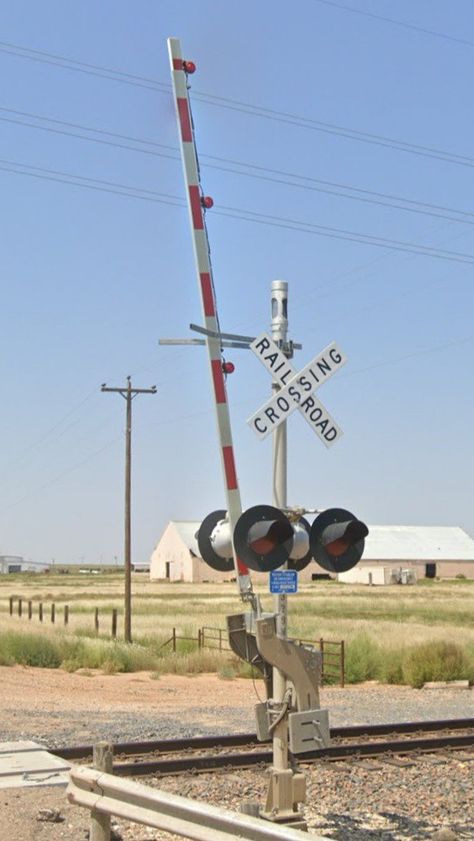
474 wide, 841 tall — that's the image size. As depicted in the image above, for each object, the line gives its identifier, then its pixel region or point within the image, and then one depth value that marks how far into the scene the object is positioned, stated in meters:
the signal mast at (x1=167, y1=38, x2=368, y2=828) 8.24
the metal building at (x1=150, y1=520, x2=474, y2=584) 99.50
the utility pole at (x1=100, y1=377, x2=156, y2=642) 34.50
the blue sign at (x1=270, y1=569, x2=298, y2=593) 8.28
